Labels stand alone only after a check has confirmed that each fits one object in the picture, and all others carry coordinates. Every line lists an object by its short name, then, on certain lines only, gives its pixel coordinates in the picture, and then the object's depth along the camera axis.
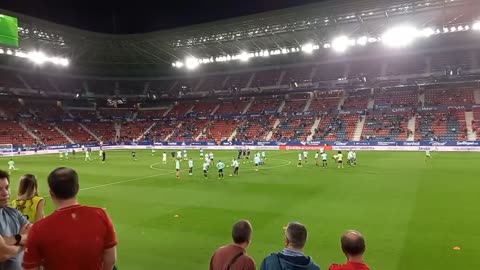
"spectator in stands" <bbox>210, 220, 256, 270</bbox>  4.80
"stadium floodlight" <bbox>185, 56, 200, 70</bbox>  69.97
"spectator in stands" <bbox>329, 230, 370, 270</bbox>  4.68
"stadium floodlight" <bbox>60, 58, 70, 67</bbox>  59.65
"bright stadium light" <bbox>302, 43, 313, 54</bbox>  58.53
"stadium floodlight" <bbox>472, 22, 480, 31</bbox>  46.88
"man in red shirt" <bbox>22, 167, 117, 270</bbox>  3.55
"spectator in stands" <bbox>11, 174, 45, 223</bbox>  6.80
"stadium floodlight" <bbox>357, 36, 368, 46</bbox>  52.66
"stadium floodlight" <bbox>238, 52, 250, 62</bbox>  64.31
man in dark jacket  4.69
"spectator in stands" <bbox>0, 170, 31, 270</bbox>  4.39
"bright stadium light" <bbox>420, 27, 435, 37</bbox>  48.66
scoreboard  24.98
